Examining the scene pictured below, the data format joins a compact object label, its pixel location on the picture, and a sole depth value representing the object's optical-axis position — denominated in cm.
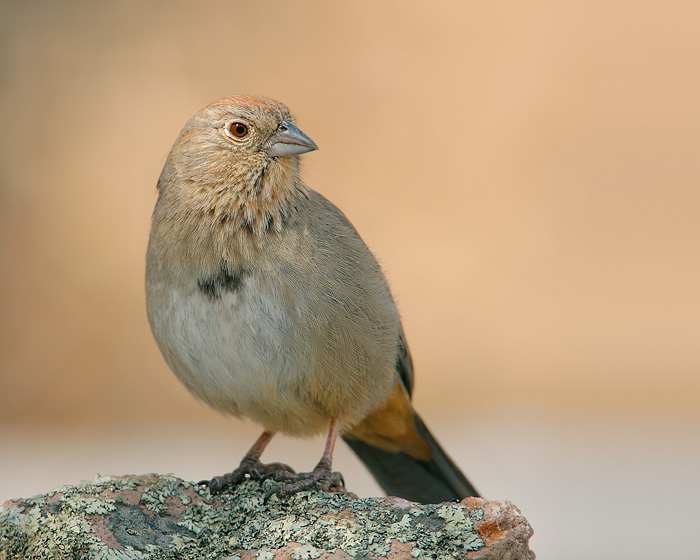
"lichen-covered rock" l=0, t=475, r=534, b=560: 604
